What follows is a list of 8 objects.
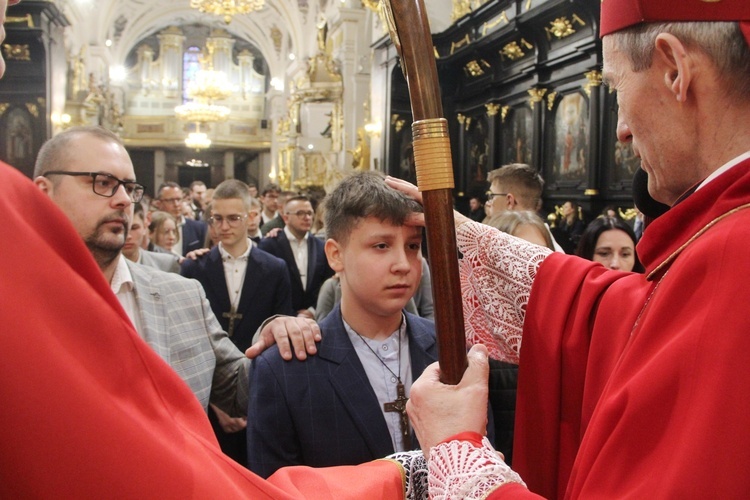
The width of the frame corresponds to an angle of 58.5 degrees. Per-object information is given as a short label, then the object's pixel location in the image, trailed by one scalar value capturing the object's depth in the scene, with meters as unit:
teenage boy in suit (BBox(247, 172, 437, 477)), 1.85
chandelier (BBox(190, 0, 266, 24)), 17.28
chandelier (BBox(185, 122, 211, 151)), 29.53
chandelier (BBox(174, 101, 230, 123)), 25.94
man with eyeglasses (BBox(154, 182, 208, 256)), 7.77
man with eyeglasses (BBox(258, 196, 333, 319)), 5.62
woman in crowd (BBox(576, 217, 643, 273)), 3.71
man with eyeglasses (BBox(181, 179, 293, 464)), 4.29
